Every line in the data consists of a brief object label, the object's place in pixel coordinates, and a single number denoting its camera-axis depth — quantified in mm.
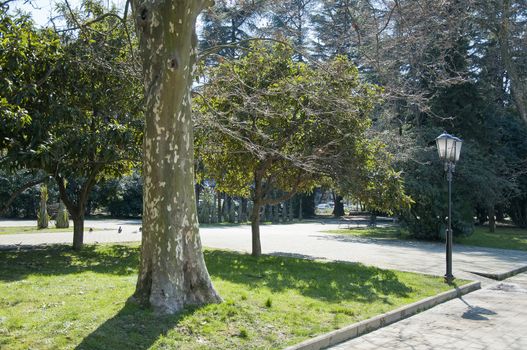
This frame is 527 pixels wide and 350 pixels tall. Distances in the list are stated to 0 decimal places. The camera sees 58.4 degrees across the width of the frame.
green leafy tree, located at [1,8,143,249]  9672
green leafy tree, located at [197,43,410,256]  11641
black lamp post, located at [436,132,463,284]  11573
